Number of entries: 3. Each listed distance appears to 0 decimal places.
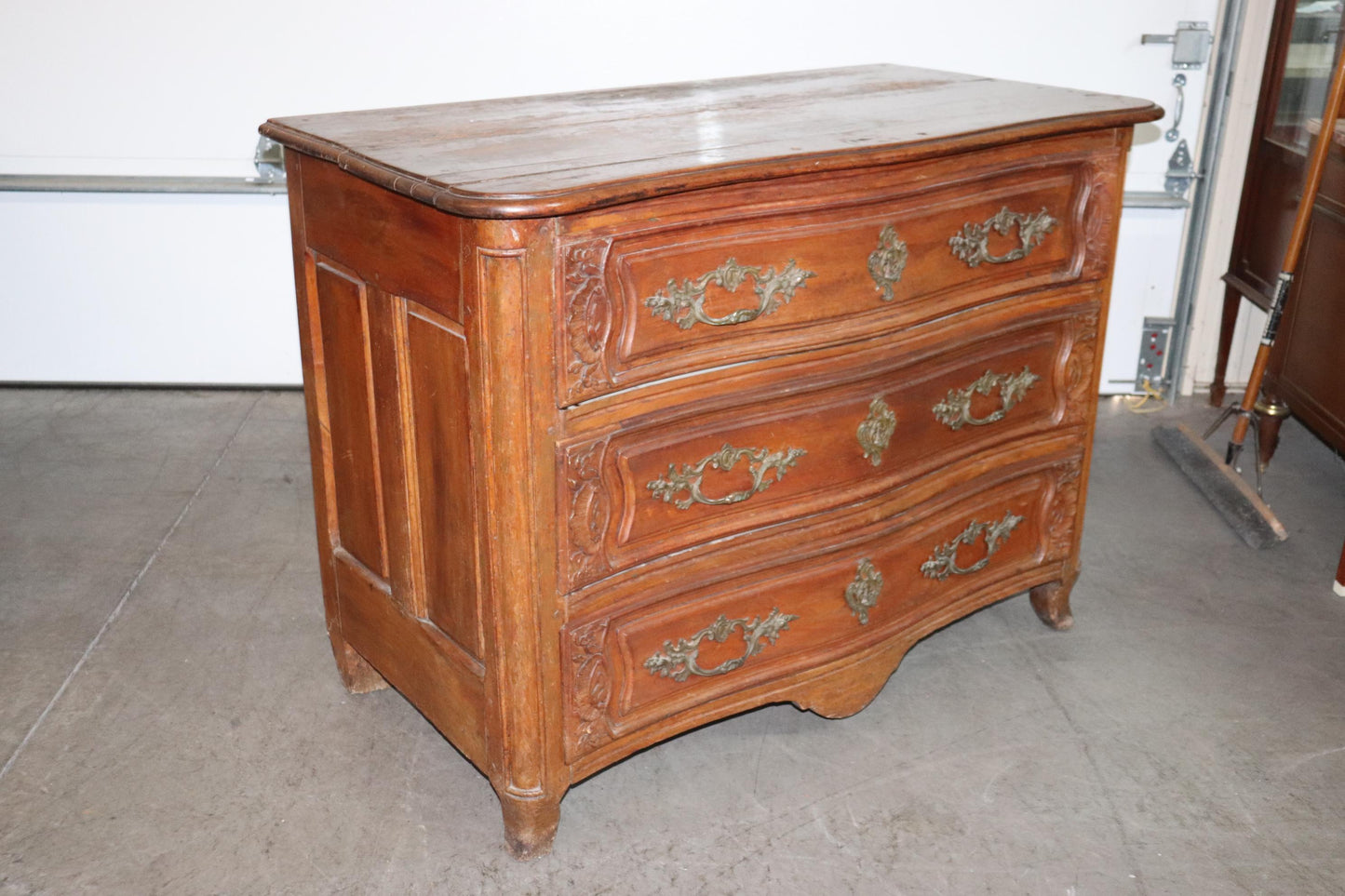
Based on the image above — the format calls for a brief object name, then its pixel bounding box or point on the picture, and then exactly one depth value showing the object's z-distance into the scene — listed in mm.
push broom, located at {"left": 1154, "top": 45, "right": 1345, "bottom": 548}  3340
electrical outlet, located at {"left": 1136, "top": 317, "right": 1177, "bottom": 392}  4289
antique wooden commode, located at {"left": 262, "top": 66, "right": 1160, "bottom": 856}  1954
